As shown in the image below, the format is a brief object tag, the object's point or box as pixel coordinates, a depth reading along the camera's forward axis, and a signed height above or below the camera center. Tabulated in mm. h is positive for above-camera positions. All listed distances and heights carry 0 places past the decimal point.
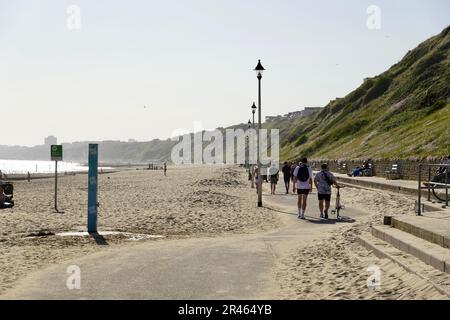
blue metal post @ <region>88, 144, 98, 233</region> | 14477 -798
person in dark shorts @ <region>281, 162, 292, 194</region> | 28941 -682
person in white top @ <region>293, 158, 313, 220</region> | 16938 -556
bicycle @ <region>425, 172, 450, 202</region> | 15861 -798
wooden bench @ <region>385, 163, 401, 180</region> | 33378 -663
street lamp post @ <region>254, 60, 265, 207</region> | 22902 +1586
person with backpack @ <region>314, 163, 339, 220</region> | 16359 -686
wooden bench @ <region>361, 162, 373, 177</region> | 40281 -737
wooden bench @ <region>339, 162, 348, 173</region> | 49656 -569
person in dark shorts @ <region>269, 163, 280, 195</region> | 29547 -856
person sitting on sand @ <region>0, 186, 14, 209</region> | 21156 -1724
